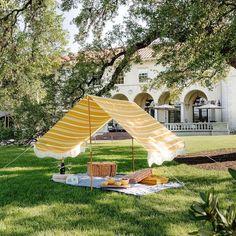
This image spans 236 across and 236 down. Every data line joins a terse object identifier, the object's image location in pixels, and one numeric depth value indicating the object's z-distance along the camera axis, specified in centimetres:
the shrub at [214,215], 143
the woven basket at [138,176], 654
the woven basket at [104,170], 746
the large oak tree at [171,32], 765
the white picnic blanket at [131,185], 586
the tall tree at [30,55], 1070
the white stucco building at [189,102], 2691
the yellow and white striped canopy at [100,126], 577
